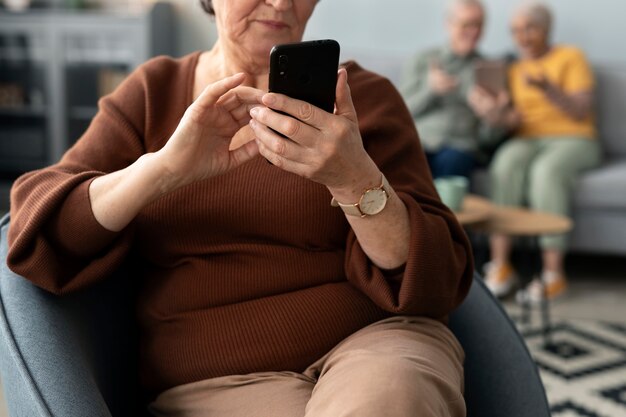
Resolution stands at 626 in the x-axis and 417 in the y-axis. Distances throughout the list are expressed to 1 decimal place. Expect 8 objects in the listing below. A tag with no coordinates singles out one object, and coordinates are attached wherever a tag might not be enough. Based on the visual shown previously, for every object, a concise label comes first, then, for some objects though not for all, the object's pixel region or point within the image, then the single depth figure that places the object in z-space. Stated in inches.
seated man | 142.5
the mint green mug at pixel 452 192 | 107.1
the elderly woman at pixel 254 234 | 41.4
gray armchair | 40.6
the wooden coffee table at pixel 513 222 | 108.1
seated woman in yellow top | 135.3
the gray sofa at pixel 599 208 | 135.4
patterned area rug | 91.0
